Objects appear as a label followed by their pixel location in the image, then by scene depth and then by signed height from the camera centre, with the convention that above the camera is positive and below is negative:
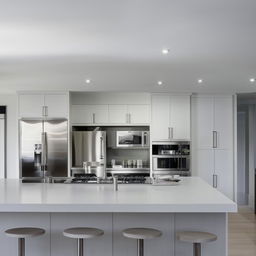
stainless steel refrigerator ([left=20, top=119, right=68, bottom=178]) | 7.67 -0.07
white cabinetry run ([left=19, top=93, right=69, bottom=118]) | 7.67 +0.65
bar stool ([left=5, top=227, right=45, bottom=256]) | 3.48 -0.76
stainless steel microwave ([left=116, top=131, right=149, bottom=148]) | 8.06 +0.03
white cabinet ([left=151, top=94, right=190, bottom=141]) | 7.88 +0.46
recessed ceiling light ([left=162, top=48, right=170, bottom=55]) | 4.34 +0.93
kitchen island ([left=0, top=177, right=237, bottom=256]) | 3.81 -0.75
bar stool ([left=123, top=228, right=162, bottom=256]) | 3.38 -0.75
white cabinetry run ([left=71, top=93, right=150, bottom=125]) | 8.09 +0.61
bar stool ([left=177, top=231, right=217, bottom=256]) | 3.38 -0.78
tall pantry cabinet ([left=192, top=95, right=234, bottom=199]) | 8.02 +0.02
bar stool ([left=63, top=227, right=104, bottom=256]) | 3.42 -0.75
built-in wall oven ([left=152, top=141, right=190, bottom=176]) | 7.85 -0.32
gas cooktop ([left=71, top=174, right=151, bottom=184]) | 4.96 -0.47
